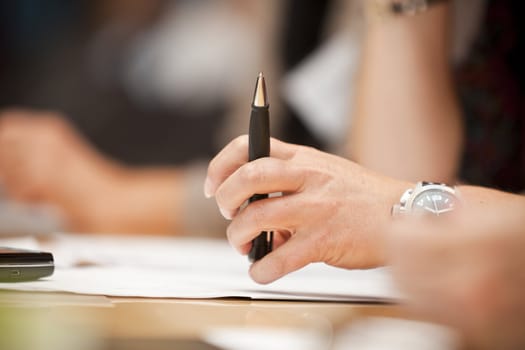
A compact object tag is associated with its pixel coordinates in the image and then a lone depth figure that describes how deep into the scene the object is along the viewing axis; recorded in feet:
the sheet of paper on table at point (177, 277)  4.40
